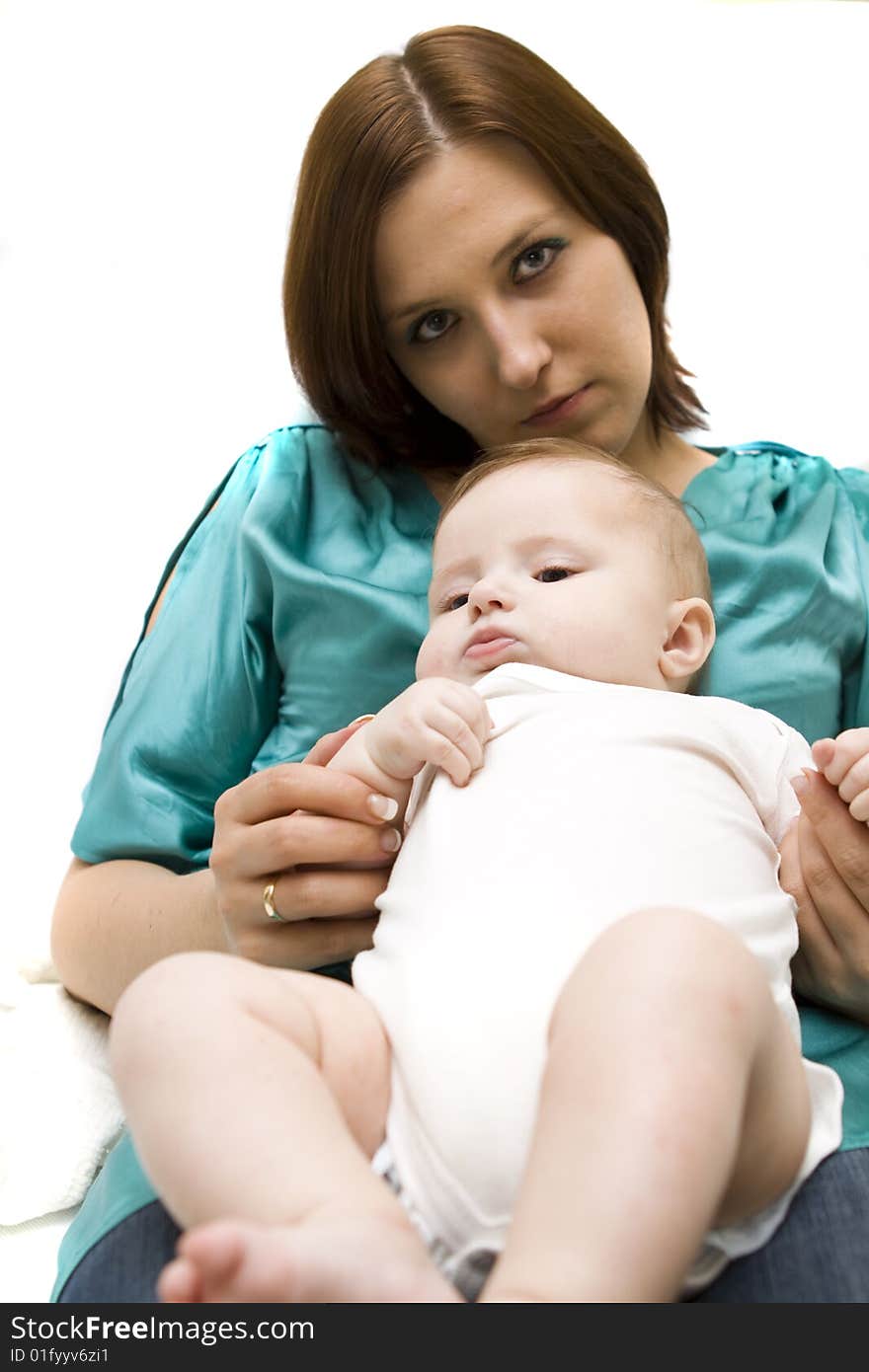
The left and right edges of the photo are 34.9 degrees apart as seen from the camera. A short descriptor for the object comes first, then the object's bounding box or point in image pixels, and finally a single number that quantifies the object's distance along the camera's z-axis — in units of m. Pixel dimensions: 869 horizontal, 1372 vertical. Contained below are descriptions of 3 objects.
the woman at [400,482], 1.39
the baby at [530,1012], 0.69
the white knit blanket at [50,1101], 1.27
